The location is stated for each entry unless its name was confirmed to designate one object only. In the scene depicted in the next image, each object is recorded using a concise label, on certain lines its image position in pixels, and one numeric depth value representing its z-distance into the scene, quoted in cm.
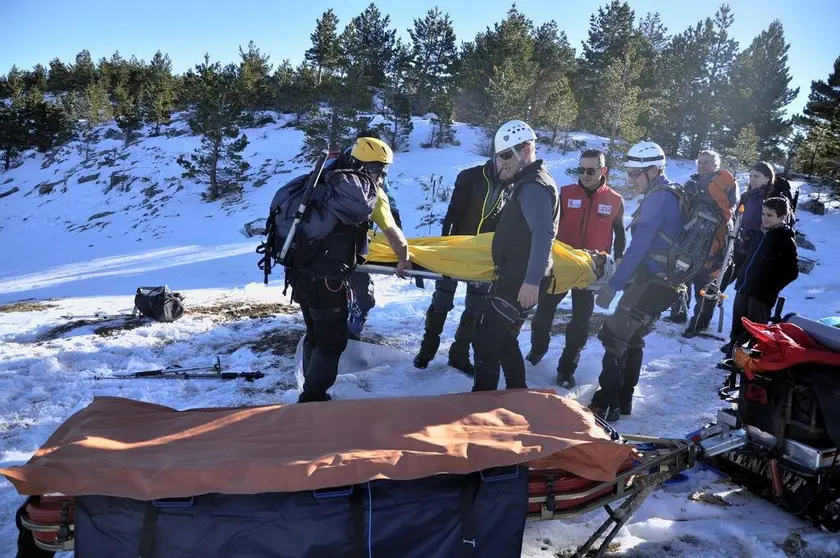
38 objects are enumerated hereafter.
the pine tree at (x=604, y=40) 3653
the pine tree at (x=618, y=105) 2368
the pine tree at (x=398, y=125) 3055
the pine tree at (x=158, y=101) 4272
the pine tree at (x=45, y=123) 4412
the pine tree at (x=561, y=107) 2727
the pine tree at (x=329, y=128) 2655
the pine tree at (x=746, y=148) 2614
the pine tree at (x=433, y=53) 3972
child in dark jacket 526
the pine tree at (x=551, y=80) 2758
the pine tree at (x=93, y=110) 4672
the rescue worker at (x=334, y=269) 379
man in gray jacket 367
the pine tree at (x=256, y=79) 3941
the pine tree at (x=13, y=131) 4312
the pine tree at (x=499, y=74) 2605
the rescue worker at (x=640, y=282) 424
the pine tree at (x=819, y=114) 2508
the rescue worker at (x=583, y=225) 533
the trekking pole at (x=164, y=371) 503
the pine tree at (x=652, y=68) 3297
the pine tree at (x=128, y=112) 4162
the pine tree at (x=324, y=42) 4100
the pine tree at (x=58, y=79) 5957
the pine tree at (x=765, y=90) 3244
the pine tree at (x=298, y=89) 3812
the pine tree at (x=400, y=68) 4050
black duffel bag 659
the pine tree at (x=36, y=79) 5972
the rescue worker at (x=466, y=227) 530
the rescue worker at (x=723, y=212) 490
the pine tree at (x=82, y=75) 5819
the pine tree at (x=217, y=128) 2831
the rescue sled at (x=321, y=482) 218
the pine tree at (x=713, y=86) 3353
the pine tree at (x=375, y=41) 4156
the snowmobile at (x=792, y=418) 291
